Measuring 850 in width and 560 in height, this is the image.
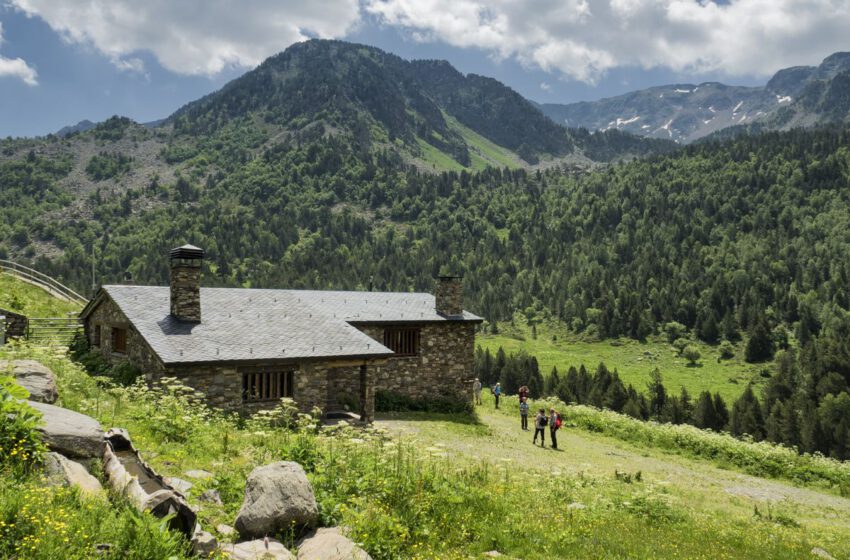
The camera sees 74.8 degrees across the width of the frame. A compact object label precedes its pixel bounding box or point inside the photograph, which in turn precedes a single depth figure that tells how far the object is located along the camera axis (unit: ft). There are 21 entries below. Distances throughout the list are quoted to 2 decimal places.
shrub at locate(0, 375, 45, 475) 24.97
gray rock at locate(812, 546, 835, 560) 40.78
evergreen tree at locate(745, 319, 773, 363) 313.94
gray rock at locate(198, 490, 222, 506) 31.98
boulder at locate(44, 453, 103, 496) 25.77
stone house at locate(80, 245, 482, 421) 66.03
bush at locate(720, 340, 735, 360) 323.57
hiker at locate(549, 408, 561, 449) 84.58
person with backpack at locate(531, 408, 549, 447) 84.17
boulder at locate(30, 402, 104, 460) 28.37
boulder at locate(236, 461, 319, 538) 27.66
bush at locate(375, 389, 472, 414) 96.17
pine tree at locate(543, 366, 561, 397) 221.46
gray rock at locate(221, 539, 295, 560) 24.90
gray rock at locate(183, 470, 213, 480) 36.19
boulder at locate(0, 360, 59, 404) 39.66
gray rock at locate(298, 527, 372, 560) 25.85
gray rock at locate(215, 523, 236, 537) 27.76
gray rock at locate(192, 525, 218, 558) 23.66
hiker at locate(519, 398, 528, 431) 98.58
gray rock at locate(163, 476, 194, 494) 32.04
